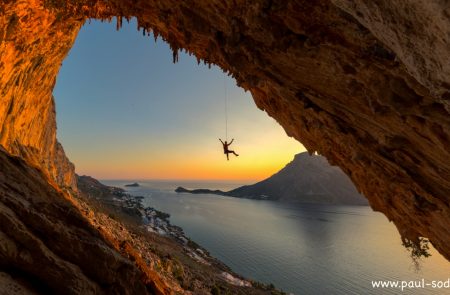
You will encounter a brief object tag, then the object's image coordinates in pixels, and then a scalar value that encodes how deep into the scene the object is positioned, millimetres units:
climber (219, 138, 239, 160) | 17875
